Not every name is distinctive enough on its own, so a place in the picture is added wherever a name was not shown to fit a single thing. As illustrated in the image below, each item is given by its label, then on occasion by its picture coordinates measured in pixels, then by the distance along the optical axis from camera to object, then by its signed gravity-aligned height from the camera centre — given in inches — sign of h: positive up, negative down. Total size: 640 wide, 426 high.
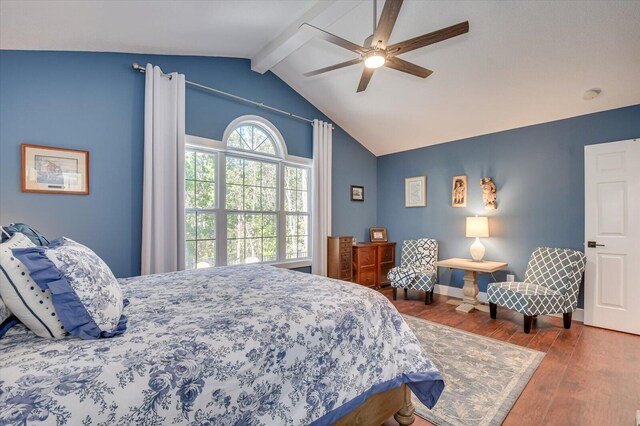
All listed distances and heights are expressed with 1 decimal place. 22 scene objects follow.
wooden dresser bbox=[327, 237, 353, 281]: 179.2 -27.3
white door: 123.7 -9.1
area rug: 72.9 -49.3
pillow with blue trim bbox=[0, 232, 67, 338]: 39.3 -11.8
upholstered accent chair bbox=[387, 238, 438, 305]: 164.9 -33.1
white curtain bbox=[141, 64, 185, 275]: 116.4 +15.8
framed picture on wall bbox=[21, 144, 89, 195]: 96.4 +14.3
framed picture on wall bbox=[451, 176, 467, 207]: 177.9 +13.5
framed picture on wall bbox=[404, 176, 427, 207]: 197.8 +15.1
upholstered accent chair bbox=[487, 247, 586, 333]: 122.8 -33.4
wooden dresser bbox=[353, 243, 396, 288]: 185.3 -32.5
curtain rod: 117.4 +57.7
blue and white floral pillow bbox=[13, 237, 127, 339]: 40.1 -11.3
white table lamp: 160.9 -9.6
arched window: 137.9 +7.5
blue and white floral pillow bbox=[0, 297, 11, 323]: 40.2 -13.8
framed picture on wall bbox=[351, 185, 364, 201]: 208.4 +14.6
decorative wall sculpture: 165.3 +11.7
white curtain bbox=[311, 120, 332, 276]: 176.6 +9.8
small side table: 151.2 -35.0
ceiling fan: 80.6 +51.7
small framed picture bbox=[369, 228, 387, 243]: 213.8 -15.8
